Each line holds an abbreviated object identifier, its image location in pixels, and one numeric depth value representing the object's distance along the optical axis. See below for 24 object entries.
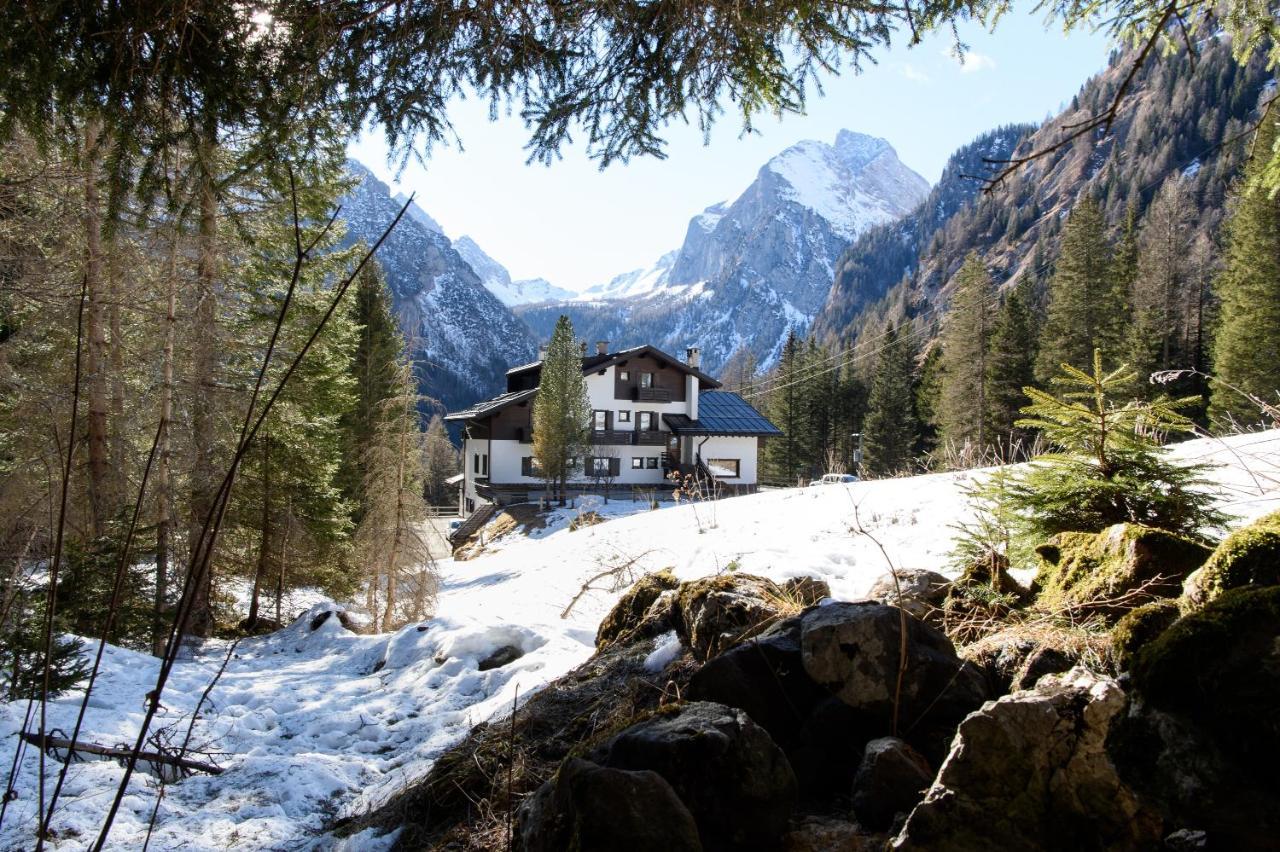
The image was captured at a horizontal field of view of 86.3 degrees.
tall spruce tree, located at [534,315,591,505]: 36.16
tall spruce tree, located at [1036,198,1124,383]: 38.72
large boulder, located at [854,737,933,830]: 2.24
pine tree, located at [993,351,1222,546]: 3.70
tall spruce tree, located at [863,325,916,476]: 53.31
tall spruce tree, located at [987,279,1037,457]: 39.00
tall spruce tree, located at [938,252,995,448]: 39.88
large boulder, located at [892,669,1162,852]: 1.96
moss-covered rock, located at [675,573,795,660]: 3.63
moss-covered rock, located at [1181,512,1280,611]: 2.29
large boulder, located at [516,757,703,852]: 1.99
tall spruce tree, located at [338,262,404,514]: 23.70
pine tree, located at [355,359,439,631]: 15.09
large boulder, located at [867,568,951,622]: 3.55
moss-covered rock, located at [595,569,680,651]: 5.07
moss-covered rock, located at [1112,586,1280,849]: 1.82
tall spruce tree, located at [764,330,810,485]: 61.59
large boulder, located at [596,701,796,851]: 2.23
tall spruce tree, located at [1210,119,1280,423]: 27.86
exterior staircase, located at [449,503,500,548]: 35.81
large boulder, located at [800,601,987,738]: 2.62
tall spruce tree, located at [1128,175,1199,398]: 36.84
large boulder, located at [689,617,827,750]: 2.86
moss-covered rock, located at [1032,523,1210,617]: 2.82
